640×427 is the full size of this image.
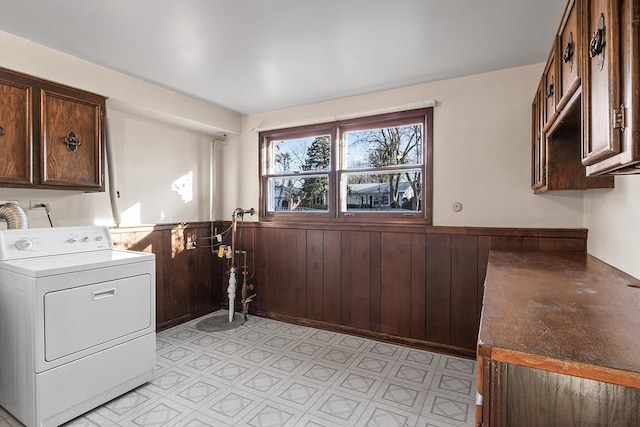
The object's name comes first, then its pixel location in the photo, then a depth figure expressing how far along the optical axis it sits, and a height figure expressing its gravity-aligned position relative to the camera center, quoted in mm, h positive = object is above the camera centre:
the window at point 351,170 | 3096 +424
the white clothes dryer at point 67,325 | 1853 -720
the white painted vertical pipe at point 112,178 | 3002 +302
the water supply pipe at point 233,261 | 3666 -610
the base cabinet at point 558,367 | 739 -363
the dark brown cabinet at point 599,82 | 793 +428
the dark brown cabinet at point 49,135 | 2158 +546
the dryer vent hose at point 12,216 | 2221 -38
